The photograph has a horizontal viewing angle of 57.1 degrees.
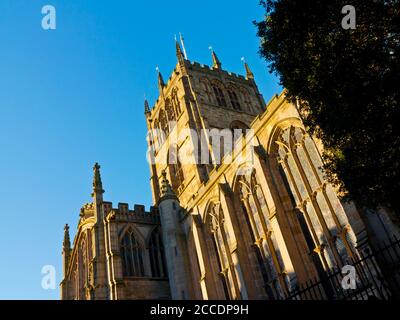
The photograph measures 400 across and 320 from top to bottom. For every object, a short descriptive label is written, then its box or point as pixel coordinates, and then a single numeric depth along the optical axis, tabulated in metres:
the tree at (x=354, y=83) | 9.02
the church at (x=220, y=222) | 16.05
